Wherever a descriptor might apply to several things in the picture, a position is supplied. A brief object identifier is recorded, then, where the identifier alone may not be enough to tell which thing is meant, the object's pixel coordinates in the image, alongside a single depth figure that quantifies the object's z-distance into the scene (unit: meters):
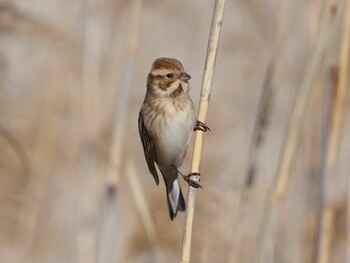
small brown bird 6.34
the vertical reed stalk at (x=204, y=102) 6.17
